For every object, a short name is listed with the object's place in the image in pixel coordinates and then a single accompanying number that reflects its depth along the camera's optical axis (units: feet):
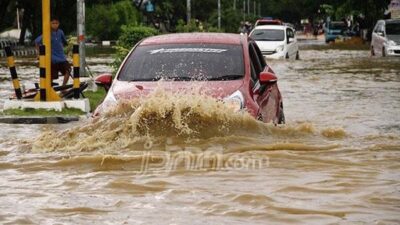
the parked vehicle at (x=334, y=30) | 238.07
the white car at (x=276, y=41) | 118.11
